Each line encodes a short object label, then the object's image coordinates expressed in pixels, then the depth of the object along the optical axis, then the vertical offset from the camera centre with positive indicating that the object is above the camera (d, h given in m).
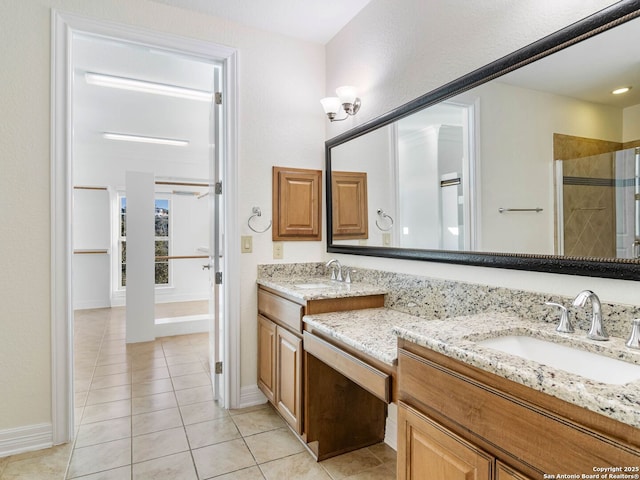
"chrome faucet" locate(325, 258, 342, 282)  2.54 -0.20
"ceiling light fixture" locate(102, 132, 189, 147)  5.26 +1.53
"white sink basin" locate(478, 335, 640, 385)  1.00 -0.36
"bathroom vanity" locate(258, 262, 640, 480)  0.75 -0.40
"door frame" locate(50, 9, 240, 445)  2.12 +0.20
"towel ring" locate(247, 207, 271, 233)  2.64 +0.20
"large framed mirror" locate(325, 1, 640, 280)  1.14 +0.32
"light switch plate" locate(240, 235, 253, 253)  2.61 -0.02
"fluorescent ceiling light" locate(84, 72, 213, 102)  3.24 +1.43
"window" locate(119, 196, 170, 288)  6.48 +0.07
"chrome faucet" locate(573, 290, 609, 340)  1.11 -0.24
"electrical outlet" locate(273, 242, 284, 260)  2.74 -0.07
